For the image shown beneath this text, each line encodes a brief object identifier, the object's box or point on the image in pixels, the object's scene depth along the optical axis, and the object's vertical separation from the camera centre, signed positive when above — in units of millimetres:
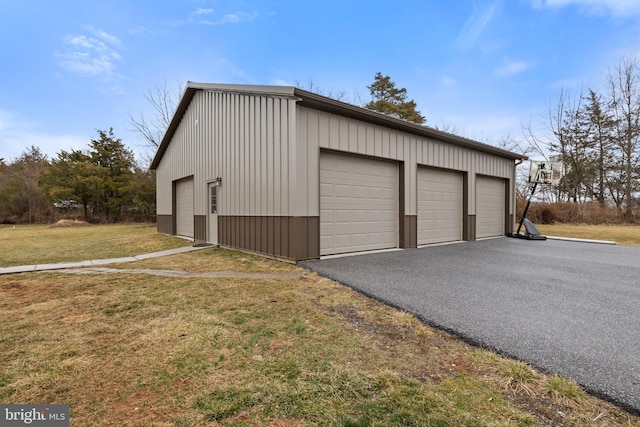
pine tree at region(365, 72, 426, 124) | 21391 +8724
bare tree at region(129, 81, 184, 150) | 19734 +6752
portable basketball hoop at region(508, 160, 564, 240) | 9594 +1211
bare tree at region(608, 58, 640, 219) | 17500 +5690
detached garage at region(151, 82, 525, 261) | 5668 +857
